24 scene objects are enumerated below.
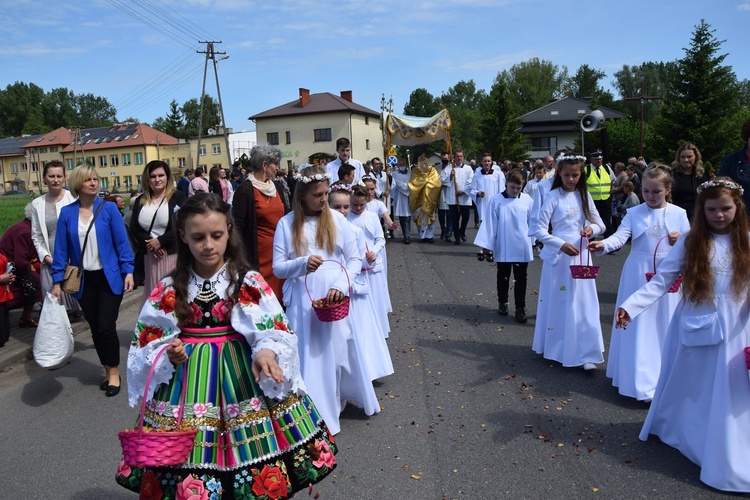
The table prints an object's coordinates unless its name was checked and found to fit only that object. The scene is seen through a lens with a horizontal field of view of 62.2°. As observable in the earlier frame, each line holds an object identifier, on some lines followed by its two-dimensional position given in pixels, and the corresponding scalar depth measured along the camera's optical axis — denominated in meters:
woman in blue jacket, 5.89
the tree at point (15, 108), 130.12
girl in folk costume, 2.74
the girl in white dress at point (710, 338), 3.85
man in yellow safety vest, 14.30
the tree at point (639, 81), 95.56
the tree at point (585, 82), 103.12
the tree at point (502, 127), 56.62
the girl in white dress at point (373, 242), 7.18
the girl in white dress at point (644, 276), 5.34
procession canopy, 21.72
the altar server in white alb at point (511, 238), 8.62
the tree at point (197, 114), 125.62
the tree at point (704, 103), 35.19
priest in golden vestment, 17.28
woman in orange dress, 5.97
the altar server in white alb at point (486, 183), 15.80
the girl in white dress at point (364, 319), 5.47
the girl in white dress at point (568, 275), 6.18
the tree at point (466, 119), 93.19
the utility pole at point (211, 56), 40.91
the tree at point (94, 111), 136.25
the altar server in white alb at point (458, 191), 16.45
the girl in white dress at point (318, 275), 4.84
